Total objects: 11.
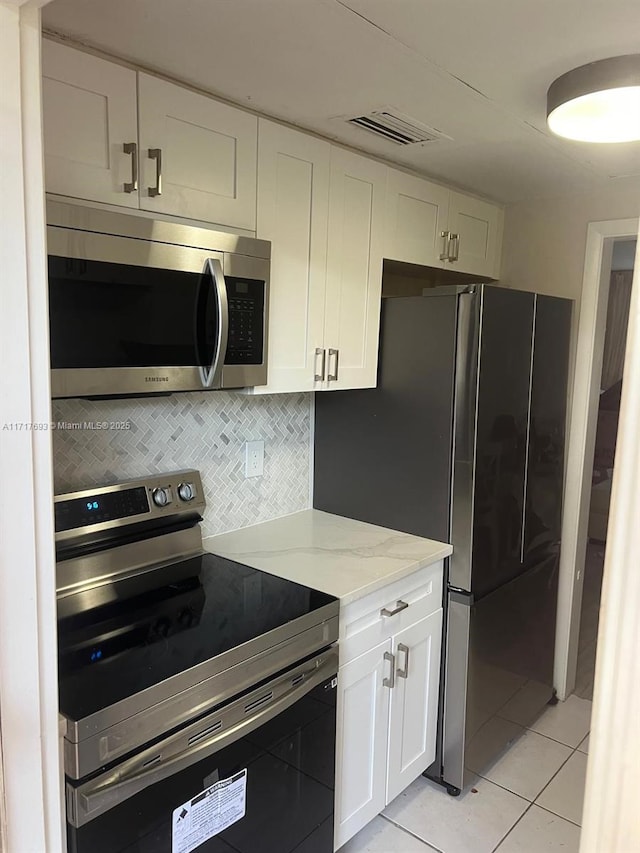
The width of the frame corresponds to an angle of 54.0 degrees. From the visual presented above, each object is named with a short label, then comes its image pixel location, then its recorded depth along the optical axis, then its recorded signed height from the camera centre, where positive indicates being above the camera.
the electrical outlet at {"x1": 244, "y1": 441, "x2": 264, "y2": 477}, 2.25 -0.41
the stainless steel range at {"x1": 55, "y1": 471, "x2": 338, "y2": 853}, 1.21 -0.73
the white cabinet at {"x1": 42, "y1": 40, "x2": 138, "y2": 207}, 1.30 +0.46
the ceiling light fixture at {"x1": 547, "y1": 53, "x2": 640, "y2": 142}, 1.39 +0.60
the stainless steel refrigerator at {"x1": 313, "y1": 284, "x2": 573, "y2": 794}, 2.06 -0.40
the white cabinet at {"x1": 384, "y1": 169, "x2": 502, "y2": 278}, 2.22 +0.48
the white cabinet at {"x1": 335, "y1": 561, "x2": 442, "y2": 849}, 1.82 -1.07
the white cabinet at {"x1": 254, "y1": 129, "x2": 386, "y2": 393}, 1.82 +0.28
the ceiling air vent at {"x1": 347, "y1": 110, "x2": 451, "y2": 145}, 1.78 +0.65
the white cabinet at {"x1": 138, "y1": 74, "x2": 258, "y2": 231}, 1.47 +0.46
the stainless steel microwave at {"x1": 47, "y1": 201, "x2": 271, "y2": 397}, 1.31 +0.08
